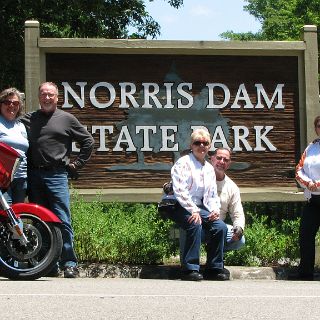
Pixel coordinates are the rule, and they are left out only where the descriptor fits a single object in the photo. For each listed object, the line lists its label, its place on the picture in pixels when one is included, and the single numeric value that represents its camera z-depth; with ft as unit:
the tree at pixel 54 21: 67.72
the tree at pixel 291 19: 135.44
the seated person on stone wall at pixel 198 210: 29.53
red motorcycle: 27.61
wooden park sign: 34.81
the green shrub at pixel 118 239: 31.78
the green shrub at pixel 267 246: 32.86
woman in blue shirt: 29.22
